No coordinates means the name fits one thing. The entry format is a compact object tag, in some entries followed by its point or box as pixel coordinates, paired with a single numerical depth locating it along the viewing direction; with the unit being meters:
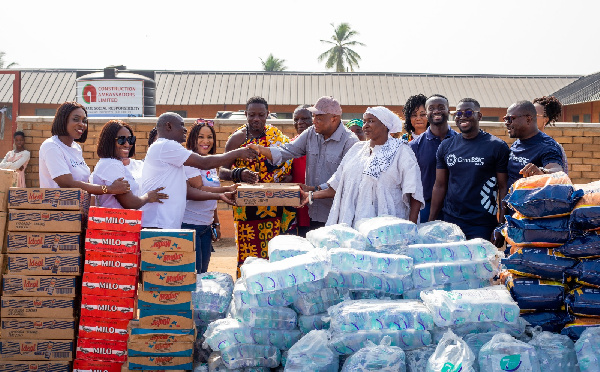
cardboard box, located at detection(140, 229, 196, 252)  4.21
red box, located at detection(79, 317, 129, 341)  4.29
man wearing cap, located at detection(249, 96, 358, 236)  5.80
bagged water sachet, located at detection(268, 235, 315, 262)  4.36
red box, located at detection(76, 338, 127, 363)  4.29
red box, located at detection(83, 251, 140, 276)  4.28
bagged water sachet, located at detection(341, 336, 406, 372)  3.61
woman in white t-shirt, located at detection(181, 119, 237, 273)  5.66
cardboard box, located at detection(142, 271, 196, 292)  4.20
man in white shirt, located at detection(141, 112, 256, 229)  5.00
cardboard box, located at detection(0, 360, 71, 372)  4.33
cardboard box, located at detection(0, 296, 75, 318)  4.34
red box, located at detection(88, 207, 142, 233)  4.28
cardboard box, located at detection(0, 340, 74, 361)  4.34
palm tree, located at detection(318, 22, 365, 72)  49.00
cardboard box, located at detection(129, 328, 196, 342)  4.18
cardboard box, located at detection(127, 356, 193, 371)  4.17
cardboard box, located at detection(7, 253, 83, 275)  4.36
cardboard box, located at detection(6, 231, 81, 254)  4.36
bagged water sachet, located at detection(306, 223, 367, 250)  4.30
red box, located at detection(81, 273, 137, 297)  4.28
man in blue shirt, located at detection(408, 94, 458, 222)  5.70
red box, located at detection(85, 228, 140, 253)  4.28
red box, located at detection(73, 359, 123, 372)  4.29
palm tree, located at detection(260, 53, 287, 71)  51.50
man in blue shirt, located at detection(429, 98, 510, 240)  5.01
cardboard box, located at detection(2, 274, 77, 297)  4.35
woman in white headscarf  4.97
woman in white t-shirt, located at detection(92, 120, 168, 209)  4.86
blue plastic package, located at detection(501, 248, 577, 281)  3.85
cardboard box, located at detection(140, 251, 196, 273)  4.20
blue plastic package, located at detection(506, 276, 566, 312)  3.91
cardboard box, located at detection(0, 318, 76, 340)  4.34
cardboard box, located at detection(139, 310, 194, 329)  4.20
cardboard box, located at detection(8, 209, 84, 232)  4.36
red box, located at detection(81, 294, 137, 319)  4.29
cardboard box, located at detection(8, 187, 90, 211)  4.38
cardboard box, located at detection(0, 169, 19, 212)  4.37
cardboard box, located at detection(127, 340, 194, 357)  4.17
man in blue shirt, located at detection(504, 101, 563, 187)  4.67
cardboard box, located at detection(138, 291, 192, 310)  4.21
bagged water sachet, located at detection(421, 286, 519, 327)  3.75
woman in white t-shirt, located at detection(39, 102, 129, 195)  4.76
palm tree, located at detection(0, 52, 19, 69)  49.88
